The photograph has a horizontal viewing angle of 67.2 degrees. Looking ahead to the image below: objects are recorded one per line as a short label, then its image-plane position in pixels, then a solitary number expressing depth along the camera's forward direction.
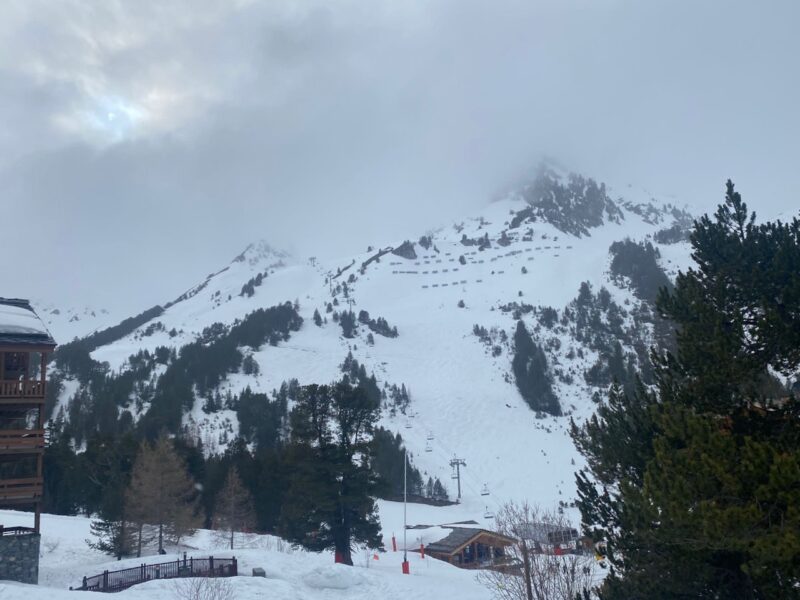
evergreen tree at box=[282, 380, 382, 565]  32.12
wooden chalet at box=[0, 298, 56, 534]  23.95
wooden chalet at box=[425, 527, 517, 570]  46.28
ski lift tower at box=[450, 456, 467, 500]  76.71
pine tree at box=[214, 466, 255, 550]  43.06
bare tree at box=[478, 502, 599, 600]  16.80
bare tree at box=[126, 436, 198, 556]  36.62
